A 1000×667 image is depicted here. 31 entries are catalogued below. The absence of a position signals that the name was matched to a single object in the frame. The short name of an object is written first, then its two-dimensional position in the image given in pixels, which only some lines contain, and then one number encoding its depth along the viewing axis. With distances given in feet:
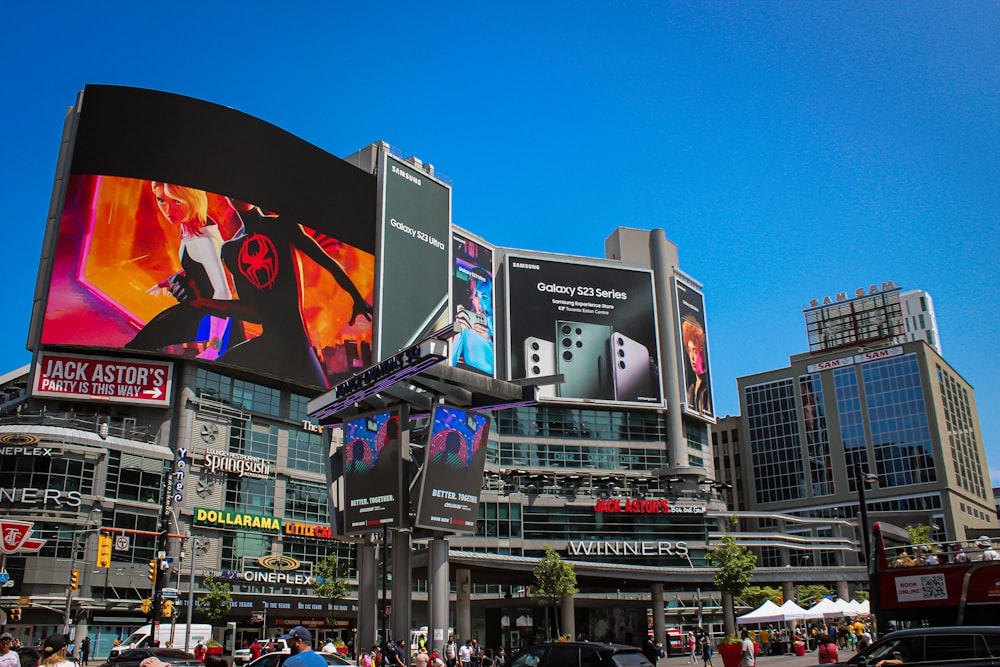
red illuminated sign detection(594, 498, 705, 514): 288.71
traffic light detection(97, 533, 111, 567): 120.78
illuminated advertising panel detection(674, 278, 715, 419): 345.31
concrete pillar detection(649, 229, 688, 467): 336.08
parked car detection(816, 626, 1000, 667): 43.50
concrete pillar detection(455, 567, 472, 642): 214.07
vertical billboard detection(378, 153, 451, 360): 272.92
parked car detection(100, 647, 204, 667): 89.78
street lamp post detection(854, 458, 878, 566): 103.50
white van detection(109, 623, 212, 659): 147.54
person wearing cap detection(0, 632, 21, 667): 44.70
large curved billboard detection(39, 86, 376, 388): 212.23
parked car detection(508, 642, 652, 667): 63.41
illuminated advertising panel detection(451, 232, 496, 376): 296.51
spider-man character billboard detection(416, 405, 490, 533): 120.06
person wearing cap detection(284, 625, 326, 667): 34.91
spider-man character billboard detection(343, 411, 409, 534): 120.57
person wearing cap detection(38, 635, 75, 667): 39.93
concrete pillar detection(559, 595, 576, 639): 230.68
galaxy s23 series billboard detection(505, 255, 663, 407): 322.34
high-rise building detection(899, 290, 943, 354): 496.23
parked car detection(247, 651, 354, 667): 64.63
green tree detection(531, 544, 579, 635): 214.28
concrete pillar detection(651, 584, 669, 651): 242.17
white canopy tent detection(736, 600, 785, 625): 151.23
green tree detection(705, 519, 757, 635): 199.72
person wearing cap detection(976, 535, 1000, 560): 67.62
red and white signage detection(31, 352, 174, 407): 208.54
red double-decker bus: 63.87
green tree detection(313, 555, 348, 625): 219.61
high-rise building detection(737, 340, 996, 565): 359.87
